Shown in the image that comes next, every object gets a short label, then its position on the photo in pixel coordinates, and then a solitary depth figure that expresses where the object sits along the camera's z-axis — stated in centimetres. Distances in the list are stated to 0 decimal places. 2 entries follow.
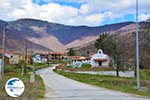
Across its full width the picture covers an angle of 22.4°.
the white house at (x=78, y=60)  12700
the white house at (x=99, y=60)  11475
